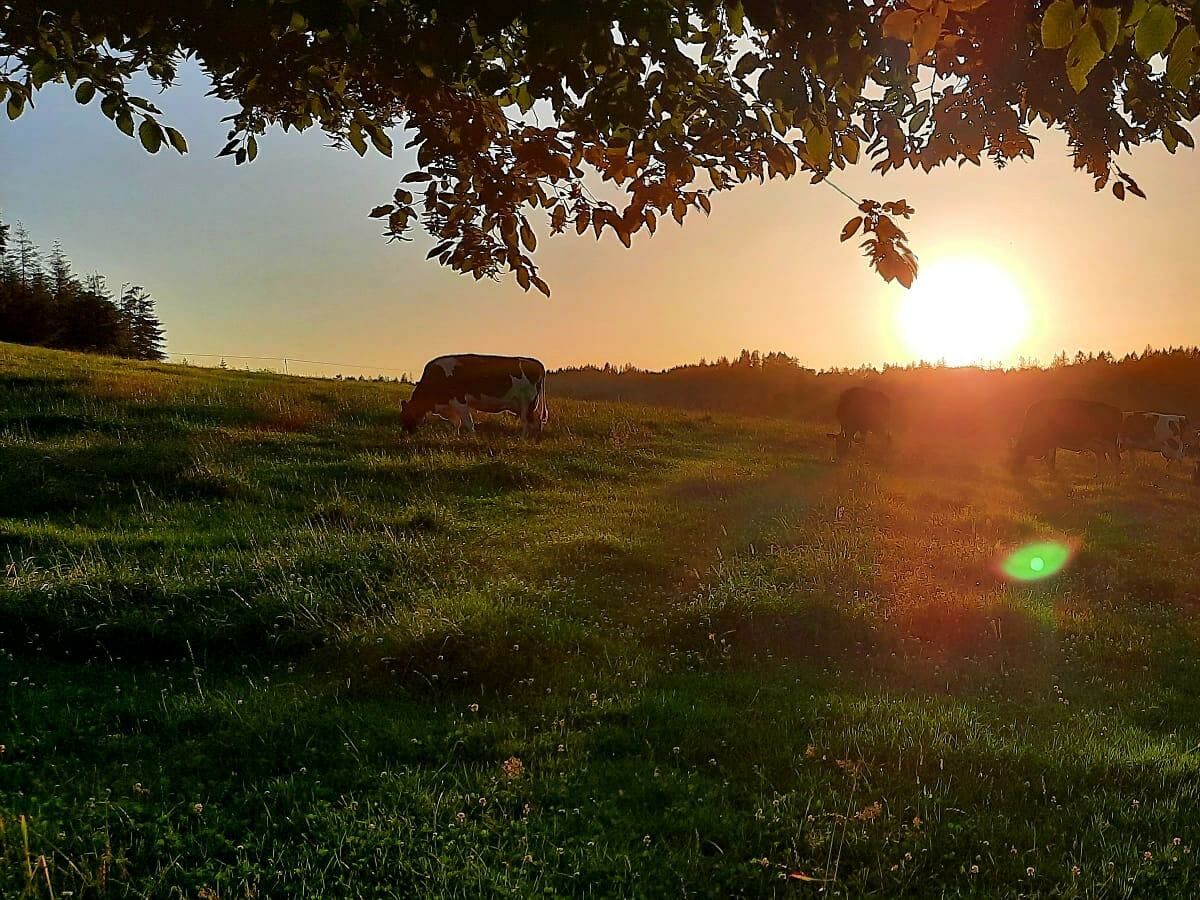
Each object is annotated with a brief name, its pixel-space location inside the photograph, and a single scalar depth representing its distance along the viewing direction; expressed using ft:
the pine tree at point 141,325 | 217.15
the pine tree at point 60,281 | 201.17
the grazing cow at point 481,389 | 74.74
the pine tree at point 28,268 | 192.24
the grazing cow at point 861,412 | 77.20
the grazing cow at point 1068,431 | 73.92
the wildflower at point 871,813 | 15.14
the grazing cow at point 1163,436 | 79.61
